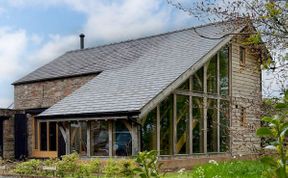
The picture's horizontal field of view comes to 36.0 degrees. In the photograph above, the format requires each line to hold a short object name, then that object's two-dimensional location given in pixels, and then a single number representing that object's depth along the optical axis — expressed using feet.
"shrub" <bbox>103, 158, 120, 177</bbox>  39.73
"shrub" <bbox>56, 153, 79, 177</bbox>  43.60
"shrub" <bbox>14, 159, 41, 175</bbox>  46.37
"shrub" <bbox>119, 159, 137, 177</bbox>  38.94
